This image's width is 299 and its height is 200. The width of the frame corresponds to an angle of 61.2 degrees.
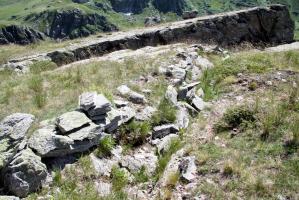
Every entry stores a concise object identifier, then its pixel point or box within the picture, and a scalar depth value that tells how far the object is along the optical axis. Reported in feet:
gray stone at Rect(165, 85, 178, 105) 27.83
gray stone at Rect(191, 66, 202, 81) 35.39
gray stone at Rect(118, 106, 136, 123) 24.55
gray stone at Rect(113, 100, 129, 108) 25.94
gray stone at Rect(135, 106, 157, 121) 25.54
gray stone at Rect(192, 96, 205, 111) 28.64
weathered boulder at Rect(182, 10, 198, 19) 72.08
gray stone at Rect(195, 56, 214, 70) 38.91
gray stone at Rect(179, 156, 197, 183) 19.84
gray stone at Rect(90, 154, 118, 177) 20.70
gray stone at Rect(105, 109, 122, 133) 23.09
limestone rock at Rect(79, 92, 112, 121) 22.83
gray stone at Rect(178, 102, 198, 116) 28.00
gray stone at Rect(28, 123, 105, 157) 19.89
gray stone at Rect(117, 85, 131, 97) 28.00
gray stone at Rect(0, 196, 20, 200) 17.26
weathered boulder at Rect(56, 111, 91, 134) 21.27
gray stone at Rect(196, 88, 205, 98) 31.22
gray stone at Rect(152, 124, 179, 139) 24.70
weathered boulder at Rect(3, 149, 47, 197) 18.05
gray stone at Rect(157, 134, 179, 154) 23.20
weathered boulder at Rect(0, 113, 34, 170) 18.79
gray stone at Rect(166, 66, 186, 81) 32.90
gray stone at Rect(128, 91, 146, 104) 27.47
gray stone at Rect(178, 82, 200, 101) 29.46
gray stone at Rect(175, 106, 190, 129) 25.85
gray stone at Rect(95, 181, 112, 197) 18.86
